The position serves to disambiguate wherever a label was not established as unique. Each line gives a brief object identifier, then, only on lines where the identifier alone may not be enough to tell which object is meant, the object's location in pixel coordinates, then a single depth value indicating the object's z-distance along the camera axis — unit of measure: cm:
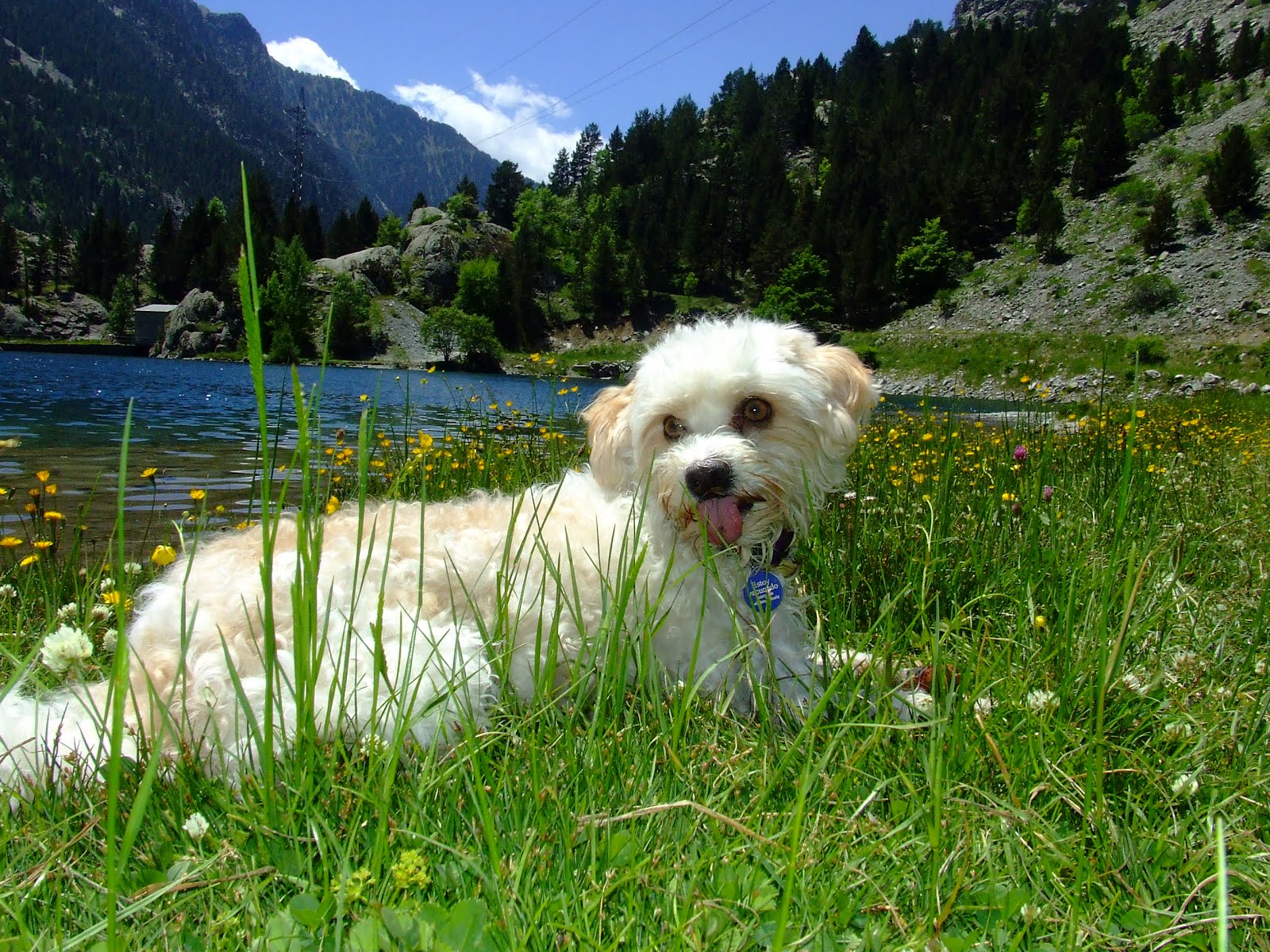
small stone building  8614
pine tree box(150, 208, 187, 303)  10019
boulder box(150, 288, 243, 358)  7344
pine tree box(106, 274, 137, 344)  8662
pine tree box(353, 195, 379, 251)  11238
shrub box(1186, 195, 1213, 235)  6200
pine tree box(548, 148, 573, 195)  14262
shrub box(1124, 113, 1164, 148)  8169
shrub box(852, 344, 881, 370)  5456
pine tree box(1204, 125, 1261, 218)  6159
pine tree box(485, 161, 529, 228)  12681
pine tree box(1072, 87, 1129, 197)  7825
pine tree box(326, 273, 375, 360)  6944
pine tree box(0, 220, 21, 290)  9375
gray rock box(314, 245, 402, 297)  9525
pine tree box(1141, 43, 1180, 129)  8262
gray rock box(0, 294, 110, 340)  8650
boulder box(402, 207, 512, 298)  10050
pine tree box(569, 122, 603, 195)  14375
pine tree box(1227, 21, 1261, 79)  8212
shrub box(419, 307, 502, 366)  7175
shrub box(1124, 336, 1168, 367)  3638
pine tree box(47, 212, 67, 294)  10119
